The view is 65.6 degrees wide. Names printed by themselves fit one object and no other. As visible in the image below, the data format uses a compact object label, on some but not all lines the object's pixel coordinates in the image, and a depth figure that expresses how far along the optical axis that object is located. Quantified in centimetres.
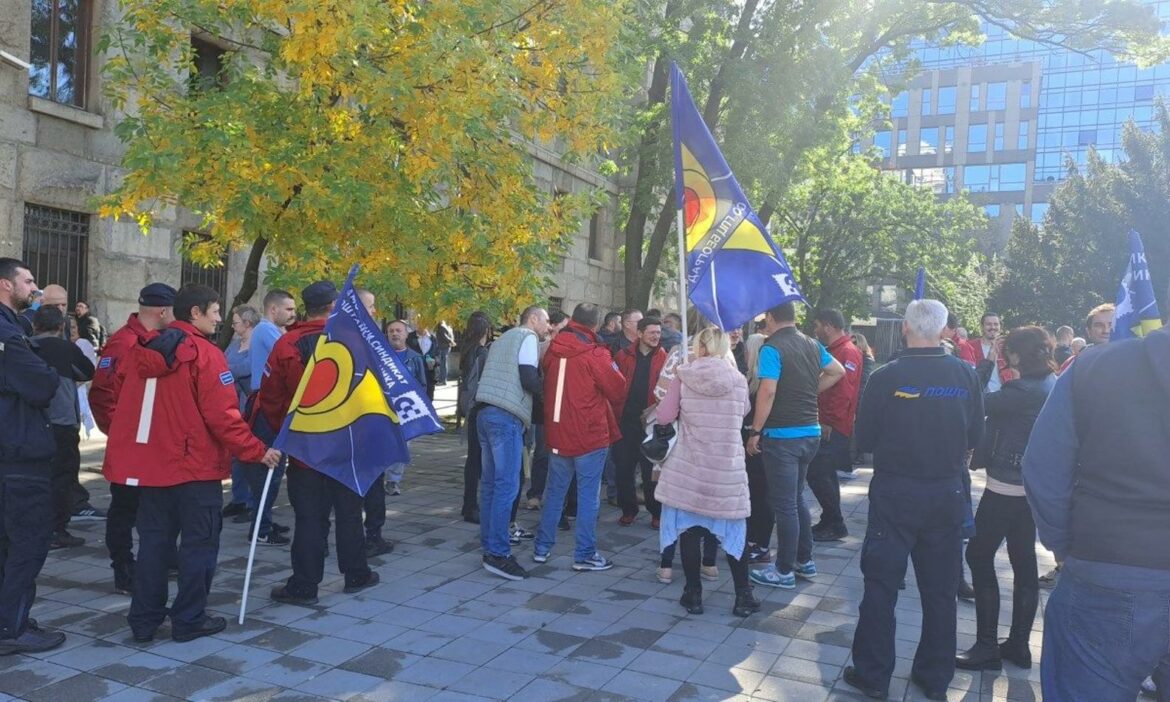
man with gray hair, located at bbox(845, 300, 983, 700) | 443
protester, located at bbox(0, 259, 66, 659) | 454
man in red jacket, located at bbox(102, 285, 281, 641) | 477
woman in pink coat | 550
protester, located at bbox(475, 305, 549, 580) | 639
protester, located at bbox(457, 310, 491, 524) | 802
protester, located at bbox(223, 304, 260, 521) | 777
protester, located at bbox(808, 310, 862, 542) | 761
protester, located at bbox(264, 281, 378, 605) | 557
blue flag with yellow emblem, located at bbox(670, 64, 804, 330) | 593
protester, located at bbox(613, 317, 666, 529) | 830
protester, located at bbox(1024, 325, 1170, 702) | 272
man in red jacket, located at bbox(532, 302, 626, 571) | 656
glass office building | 8081
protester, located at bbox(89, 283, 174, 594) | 564
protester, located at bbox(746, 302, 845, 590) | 614
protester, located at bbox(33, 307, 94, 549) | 634
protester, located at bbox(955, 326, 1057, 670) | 493
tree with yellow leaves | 747
